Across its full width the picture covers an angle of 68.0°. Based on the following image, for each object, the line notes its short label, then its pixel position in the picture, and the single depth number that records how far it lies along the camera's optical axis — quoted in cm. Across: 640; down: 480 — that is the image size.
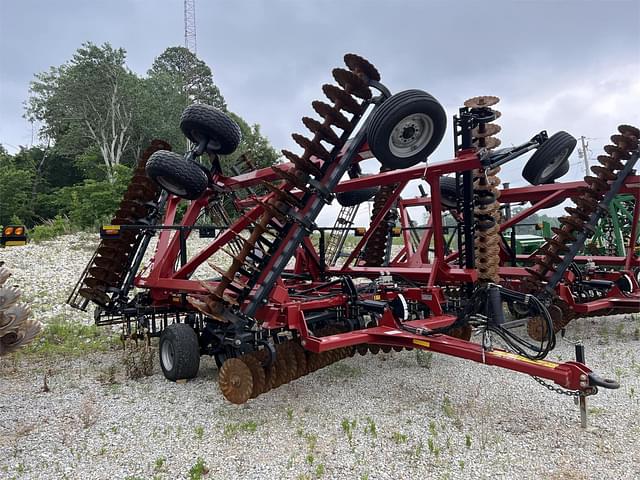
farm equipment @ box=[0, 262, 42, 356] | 366
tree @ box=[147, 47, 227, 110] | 3309
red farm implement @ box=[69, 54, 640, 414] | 410
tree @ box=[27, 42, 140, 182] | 2925
